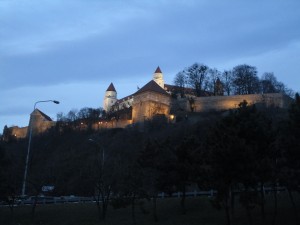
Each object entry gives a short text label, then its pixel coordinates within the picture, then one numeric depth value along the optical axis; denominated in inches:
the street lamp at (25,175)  1547.7
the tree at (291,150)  948.0
